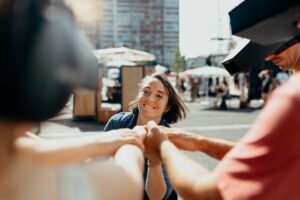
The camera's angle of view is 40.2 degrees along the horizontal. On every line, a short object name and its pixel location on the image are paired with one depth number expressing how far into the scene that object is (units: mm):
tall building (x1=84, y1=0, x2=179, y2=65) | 94000
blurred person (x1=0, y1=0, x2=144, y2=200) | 672
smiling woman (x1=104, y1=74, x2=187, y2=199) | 2400
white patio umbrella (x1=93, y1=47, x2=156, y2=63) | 13188
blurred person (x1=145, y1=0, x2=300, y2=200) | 934
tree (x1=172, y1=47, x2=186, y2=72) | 79625
